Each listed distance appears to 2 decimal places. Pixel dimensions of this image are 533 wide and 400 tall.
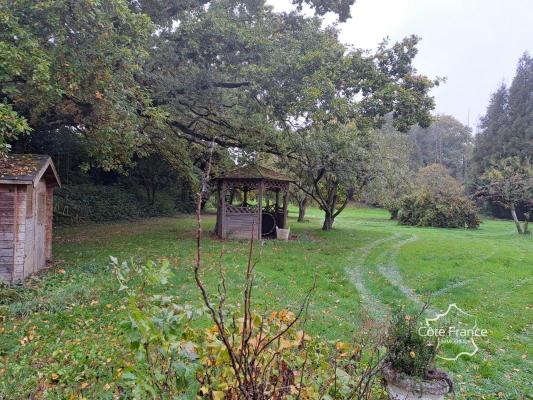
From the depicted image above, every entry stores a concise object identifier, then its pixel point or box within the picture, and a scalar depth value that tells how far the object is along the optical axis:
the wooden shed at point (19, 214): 7.57
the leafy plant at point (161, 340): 1.81
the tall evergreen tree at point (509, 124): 38.03
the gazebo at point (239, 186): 16.00
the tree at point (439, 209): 26.78
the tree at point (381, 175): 18.36
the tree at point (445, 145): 55.22
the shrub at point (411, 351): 3.64
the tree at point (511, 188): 21.41
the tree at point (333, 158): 14.38
